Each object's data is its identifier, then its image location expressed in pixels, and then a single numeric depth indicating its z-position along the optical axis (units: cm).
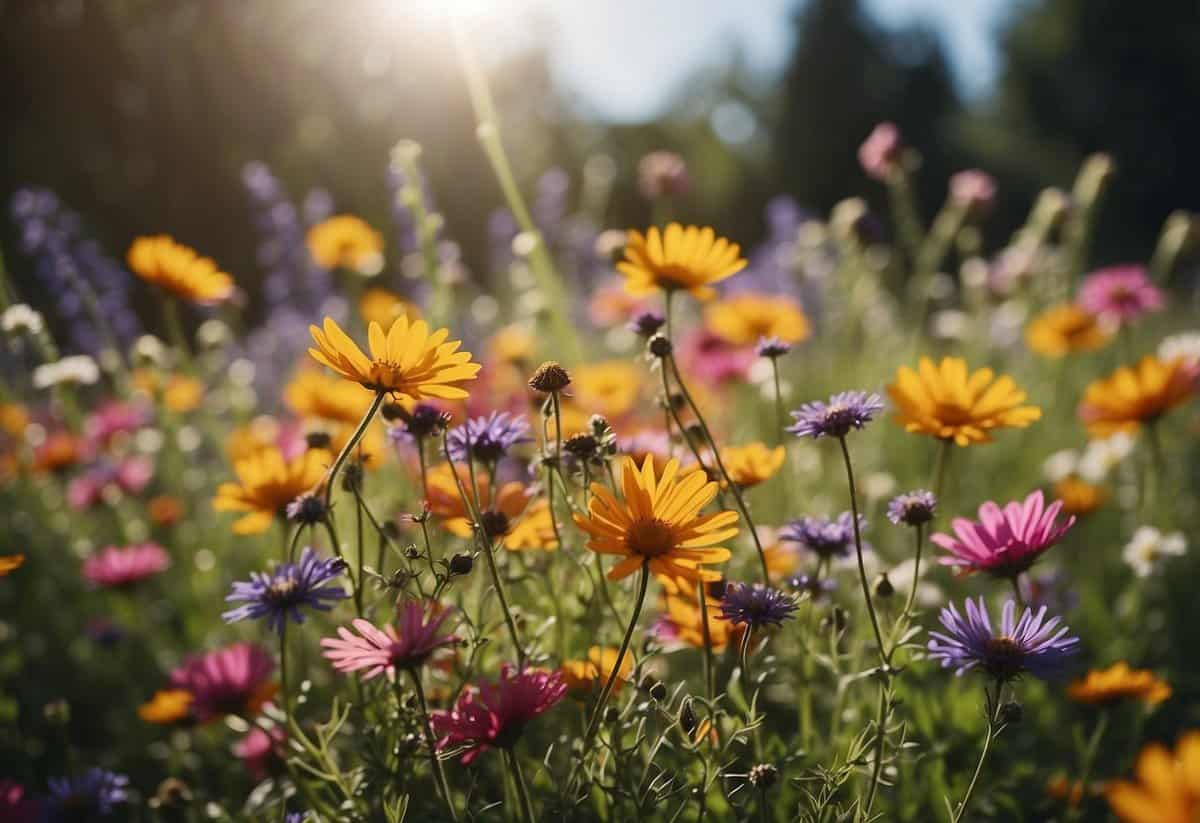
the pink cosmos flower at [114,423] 123
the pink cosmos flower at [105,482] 110
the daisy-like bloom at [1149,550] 90
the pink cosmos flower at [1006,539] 63
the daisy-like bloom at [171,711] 77
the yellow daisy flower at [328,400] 86
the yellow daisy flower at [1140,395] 83
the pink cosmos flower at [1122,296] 116
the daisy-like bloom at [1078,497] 99
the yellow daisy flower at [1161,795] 46
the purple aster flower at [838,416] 63
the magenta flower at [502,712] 60
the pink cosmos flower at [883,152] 117
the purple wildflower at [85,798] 73
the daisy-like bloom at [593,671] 65
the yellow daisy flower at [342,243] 97
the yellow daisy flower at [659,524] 58
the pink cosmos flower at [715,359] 120
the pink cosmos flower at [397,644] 58
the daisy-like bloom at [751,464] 71
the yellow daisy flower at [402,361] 59
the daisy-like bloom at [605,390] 91
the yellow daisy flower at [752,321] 88
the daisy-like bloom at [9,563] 63
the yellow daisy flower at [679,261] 69
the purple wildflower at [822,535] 69
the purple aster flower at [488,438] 68
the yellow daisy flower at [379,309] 113
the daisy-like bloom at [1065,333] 113
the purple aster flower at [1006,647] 59
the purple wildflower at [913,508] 64
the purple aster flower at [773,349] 69
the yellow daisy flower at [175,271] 80
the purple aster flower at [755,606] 61
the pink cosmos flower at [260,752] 72
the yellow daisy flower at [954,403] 66
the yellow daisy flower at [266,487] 72
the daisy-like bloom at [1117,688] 76
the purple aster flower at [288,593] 63
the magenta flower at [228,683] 74
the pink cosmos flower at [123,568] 91
